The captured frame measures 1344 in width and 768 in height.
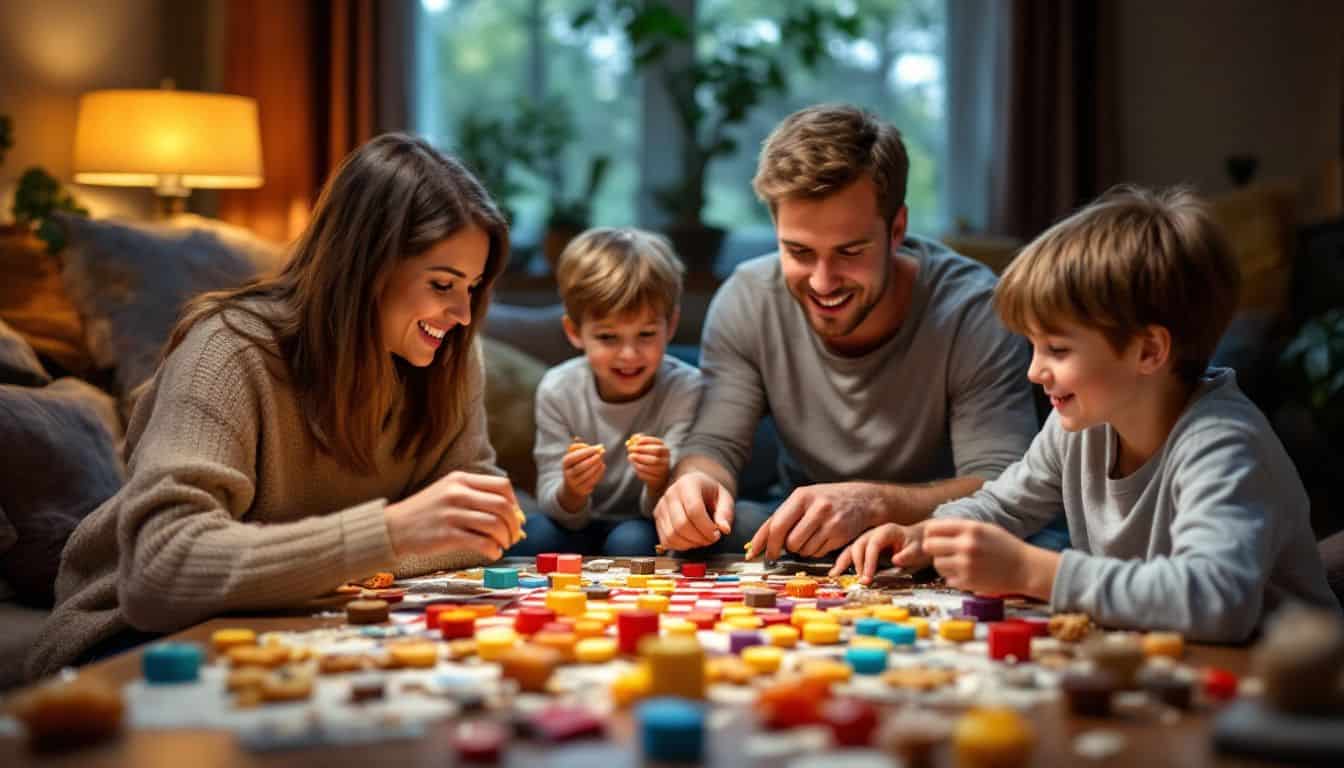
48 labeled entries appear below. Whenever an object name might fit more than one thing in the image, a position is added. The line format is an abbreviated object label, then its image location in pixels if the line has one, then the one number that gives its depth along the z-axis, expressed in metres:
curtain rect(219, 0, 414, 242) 4.74
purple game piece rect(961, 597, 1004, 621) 1.61
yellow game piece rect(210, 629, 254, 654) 1.44
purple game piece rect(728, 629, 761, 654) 1.45
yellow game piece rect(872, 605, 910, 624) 1.59
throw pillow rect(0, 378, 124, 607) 2.46
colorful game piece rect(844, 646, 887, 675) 1.35
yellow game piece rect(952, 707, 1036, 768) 0.98
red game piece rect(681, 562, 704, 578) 1.99
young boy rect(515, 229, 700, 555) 2.61
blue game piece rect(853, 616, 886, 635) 1.51
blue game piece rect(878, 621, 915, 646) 1.47
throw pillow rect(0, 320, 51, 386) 2.81
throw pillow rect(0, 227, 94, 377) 3.46
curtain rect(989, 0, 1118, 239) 4.82
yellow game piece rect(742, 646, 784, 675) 1.34
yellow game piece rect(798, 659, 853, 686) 1.28
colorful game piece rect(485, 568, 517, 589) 1.88
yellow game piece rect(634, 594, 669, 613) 1.66
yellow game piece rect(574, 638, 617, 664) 1.37
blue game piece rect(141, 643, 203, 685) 1.28
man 2.38
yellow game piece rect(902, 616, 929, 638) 1.53
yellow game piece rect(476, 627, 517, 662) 1.39
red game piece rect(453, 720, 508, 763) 1.03
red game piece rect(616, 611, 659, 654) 1.42
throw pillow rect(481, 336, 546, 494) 3.44
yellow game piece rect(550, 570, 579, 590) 1.87
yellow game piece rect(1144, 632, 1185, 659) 1.39
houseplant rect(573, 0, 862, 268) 4.65
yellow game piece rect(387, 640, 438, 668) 1.34
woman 1.63
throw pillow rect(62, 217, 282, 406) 3.46
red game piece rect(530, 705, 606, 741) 1.08
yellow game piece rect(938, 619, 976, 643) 1.49
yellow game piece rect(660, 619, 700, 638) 1.50
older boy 1.49
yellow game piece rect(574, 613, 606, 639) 1.49
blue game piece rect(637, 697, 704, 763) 1.03
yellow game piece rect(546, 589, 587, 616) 1.63
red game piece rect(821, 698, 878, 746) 1.07
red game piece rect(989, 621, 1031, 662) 1.38
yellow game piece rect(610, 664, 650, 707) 1.21
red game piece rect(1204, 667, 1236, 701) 1.23
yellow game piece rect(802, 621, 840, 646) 1.48
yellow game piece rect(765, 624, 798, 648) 1.47
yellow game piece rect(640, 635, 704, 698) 1.20
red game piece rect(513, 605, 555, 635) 1.51
